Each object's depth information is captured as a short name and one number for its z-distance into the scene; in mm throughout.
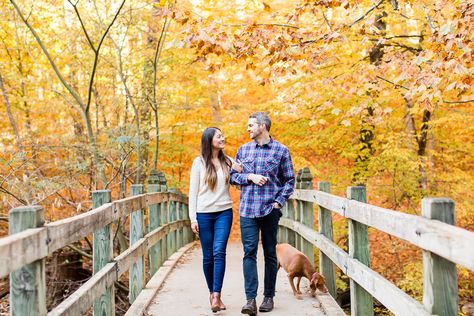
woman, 5574
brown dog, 6012
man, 5375
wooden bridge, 2752
